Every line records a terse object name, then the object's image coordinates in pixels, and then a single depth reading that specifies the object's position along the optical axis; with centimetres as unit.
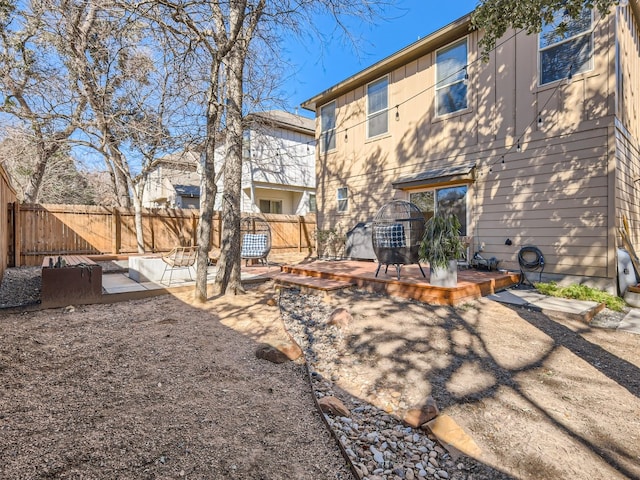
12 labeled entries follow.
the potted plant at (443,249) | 480
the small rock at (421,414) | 223
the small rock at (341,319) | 404
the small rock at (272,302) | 504
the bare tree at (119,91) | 652
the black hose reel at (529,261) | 611
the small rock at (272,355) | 317
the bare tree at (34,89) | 823
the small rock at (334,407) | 233
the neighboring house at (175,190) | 1772
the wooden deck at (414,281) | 484
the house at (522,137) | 551
